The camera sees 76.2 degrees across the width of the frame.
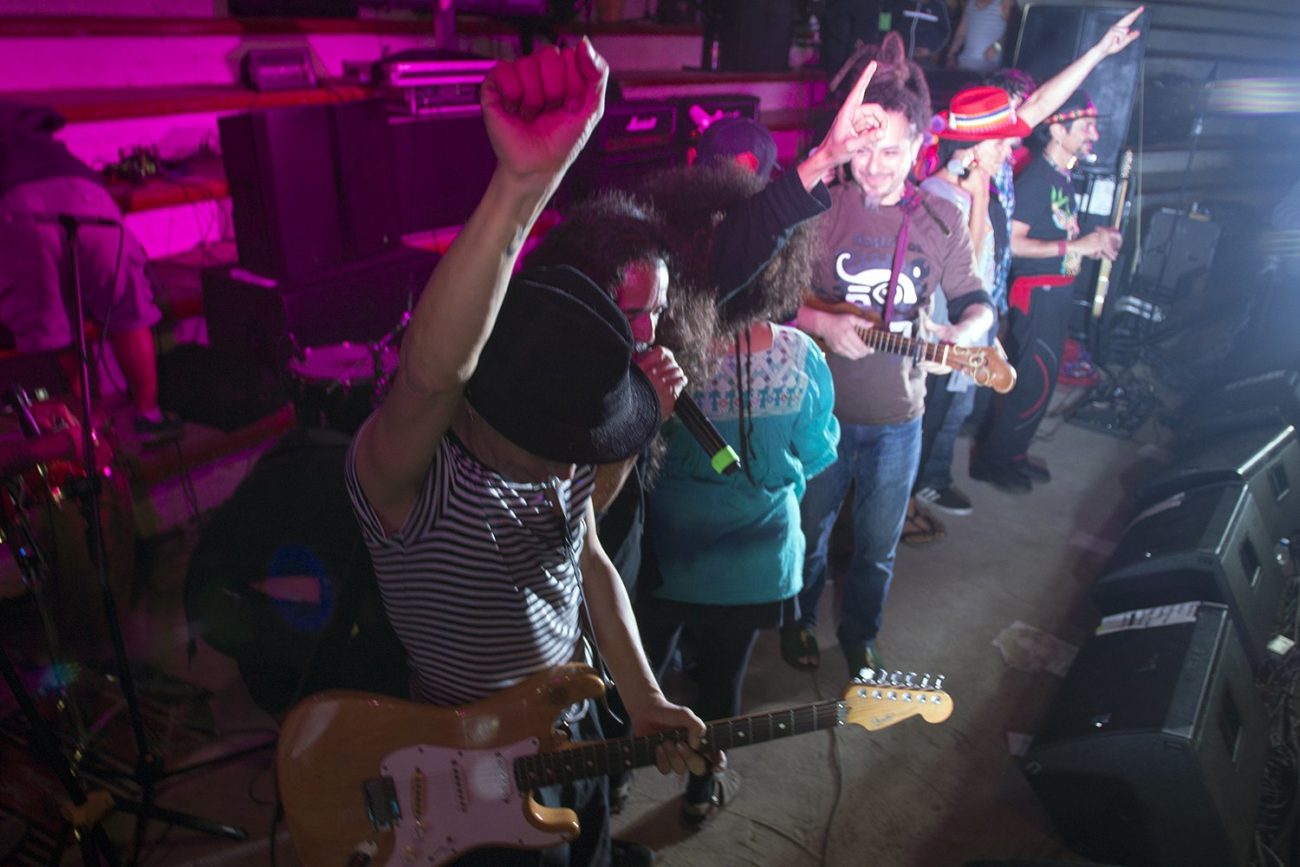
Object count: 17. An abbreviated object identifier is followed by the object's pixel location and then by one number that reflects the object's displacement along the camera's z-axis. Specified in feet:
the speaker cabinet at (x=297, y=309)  10.02
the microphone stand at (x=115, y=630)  5.68
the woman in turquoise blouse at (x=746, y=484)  6.17
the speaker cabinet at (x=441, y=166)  11.65
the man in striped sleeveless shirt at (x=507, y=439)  2.89
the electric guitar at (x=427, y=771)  4.42
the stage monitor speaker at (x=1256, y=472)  10.18
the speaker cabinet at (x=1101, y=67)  14.66
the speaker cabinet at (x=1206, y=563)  8.59
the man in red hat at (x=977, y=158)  10.39
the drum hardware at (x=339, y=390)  8.58
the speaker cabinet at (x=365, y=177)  10.55
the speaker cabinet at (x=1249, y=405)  11.71
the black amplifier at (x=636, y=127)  13.33
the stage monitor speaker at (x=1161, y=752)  6.45
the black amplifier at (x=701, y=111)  14.40
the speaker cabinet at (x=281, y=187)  9.65
